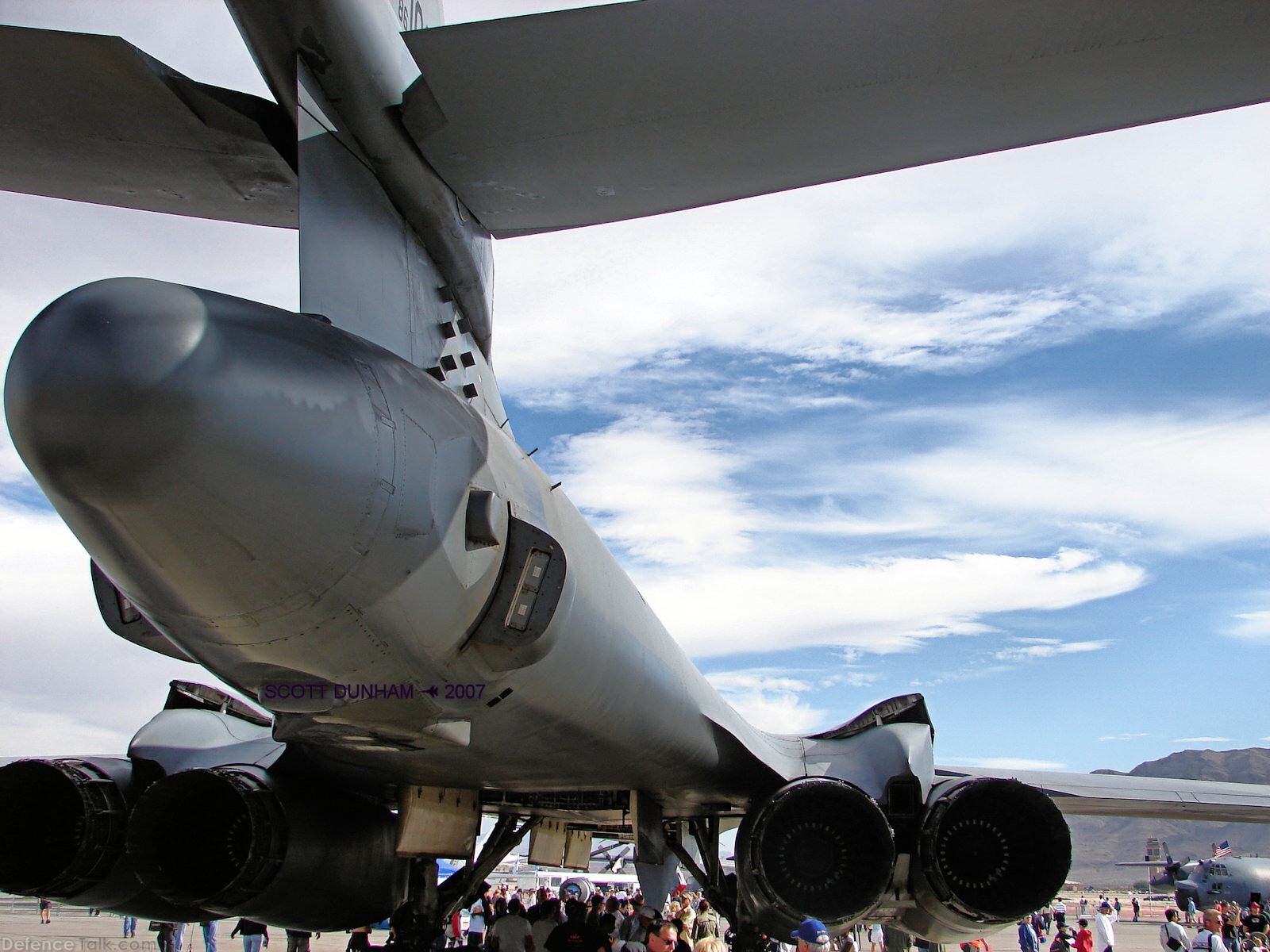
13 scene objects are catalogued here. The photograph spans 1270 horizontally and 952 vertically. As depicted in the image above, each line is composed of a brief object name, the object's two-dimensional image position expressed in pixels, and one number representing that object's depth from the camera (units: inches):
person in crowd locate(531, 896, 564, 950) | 335.0
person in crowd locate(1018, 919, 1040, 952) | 617.9
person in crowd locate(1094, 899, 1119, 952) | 488.4
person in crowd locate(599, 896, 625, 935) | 381.7
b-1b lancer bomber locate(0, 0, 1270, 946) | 102.5
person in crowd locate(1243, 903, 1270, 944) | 560.4
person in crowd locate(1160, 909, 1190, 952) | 357.4
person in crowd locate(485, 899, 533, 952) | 304.8
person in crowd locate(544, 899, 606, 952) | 264.7
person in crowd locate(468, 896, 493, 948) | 436.5
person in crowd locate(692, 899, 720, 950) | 355.2
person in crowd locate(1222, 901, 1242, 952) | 595.0
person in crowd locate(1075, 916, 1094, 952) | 522.0
